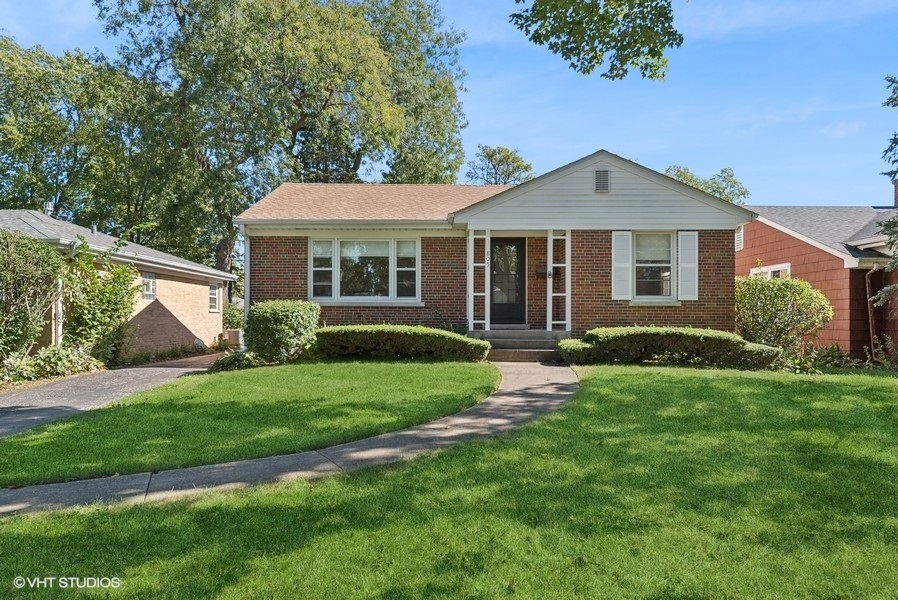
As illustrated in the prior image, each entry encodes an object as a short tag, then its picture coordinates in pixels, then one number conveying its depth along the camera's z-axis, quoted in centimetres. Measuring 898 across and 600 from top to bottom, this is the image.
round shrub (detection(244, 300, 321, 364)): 1063
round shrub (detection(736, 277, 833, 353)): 1170
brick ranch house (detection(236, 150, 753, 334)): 1247
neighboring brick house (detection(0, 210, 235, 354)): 1225
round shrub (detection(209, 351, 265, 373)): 1071
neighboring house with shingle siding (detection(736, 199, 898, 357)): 1227
